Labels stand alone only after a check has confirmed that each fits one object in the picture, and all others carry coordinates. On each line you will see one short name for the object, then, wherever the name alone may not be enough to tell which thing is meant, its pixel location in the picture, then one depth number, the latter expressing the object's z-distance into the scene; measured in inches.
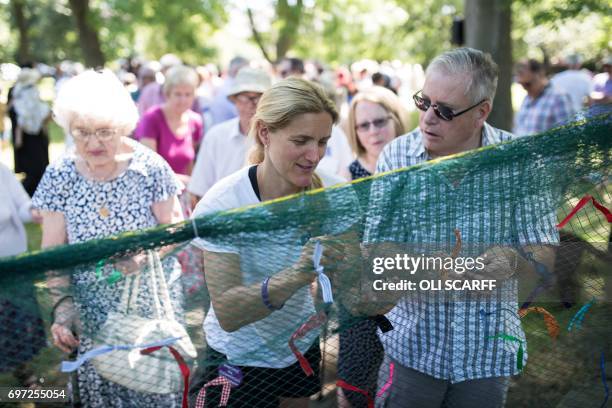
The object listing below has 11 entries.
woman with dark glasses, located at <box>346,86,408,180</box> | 168.1
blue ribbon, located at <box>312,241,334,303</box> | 79.4
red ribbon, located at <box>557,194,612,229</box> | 88.0
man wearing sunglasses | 84.0
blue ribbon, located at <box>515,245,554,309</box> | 87.0
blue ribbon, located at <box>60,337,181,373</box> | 73.8
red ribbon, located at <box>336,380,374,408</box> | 95.9
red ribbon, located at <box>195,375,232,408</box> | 86.4
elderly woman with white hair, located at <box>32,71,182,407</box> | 122.8
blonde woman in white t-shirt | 79.3
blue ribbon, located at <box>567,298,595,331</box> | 90.0
